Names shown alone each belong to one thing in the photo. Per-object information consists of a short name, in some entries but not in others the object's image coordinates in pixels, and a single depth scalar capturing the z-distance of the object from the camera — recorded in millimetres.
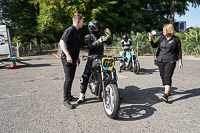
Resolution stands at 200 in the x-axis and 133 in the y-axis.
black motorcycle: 3176
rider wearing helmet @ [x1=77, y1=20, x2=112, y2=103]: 3887
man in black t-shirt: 3857
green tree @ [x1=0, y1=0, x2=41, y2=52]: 29578
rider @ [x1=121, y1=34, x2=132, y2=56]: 8781
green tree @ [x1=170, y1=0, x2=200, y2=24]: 27234
